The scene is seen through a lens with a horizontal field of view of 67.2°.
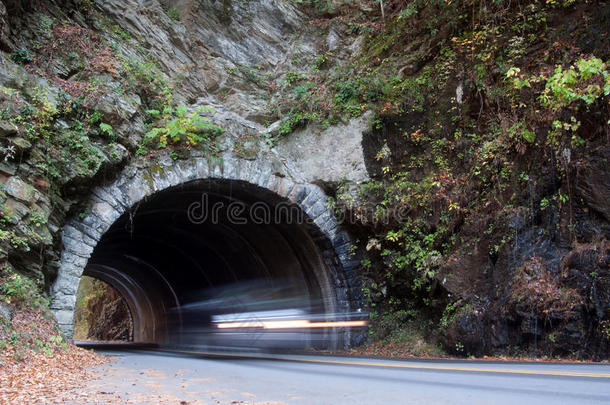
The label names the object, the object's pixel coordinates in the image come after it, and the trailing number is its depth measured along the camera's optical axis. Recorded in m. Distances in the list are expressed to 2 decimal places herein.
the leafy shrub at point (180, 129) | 11.90
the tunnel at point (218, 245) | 13.69
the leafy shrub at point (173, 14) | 15.91
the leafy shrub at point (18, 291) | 8.16
